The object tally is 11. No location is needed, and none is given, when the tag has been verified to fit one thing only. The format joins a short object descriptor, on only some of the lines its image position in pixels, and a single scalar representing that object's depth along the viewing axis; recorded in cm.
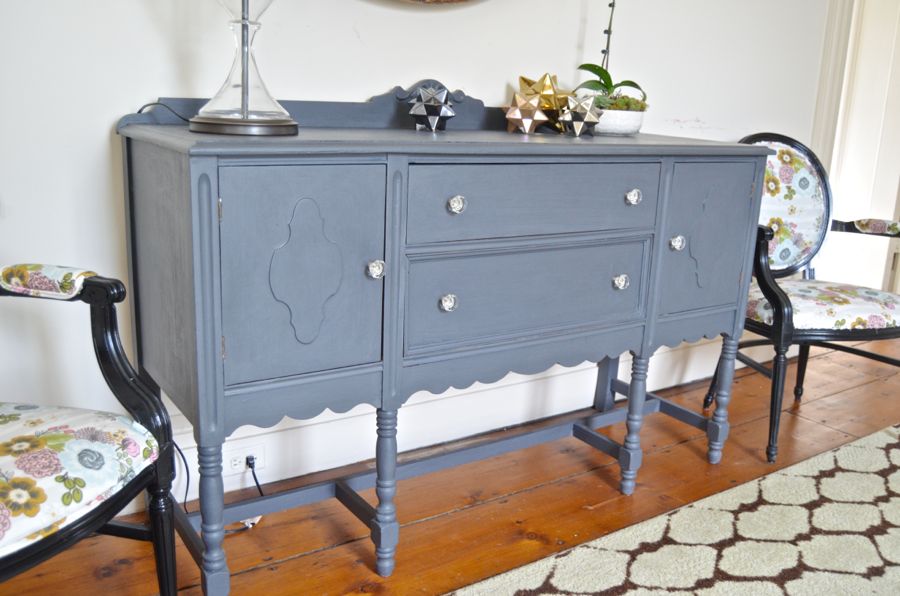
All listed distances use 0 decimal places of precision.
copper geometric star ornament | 227
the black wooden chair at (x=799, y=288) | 251
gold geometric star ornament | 228
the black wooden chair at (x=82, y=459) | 118
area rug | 187
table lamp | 159
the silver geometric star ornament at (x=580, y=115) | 219
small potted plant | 234
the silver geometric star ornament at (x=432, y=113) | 207
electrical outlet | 215
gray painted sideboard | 154
